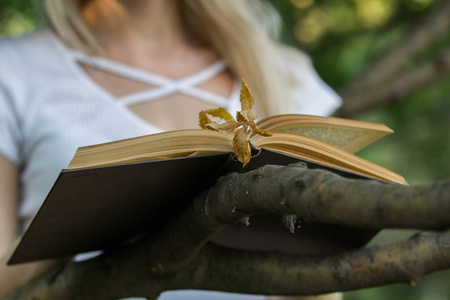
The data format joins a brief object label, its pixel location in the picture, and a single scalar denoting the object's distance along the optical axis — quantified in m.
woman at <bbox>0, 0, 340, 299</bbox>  1.56
